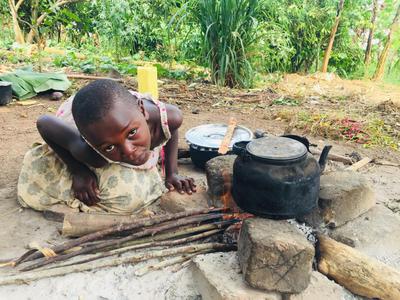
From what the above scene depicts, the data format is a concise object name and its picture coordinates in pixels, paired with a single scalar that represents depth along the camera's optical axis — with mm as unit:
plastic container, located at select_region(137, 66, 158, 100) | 3117
